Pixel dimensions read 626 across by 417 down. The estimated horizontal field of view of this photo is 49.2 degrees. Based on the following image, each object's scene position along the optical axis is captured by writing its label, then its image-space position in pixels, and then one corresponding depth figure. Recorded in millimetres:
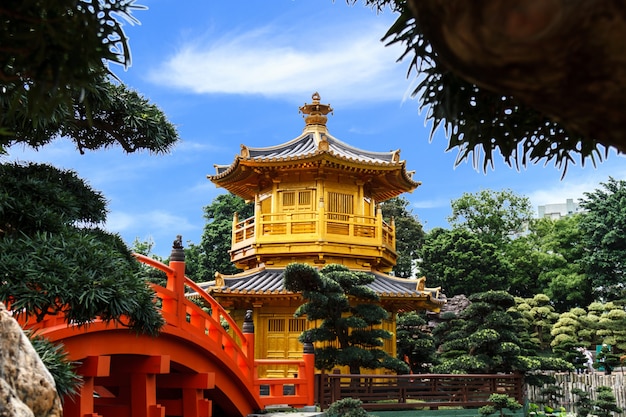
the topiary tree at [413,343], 19797
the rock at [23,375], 3650
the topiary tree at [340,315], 14375
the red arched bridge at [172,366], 8641
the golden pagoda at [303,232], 17844
